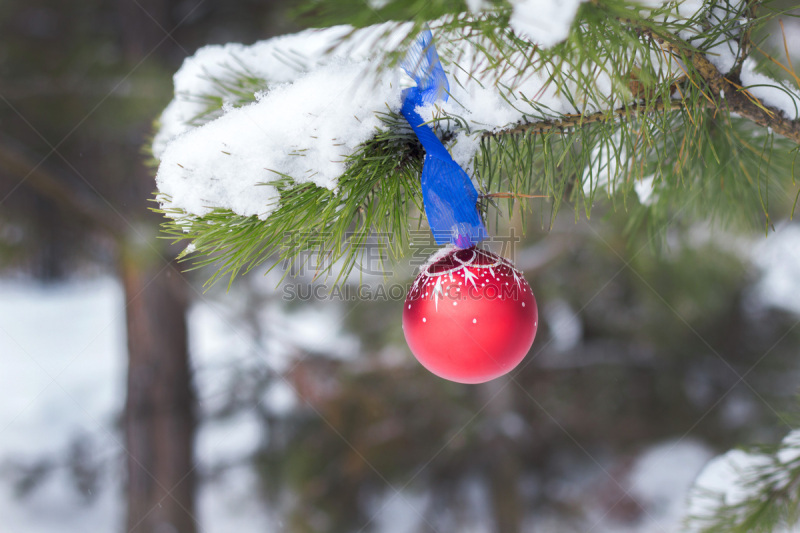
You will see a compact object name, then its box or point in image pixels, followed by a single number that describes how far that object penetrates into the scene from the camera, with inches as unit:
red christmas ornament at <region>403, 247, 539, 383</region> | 20.2
